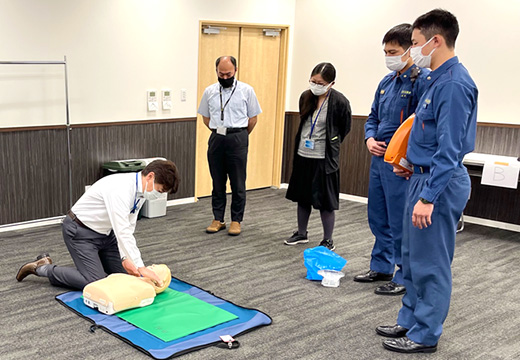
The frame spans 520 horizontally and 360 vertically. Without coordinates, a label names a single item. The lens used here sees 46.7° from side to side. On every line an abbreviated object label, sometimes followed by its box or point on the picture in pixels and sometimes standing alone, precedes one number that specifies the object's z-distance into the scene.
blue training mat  2.94
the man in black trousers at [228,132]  4.86
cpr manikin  3.25
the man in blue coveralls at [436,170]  2.66
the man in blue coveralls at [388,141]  3.54
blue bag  4.00
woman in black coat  4.39
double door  6.13
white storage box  5.44
